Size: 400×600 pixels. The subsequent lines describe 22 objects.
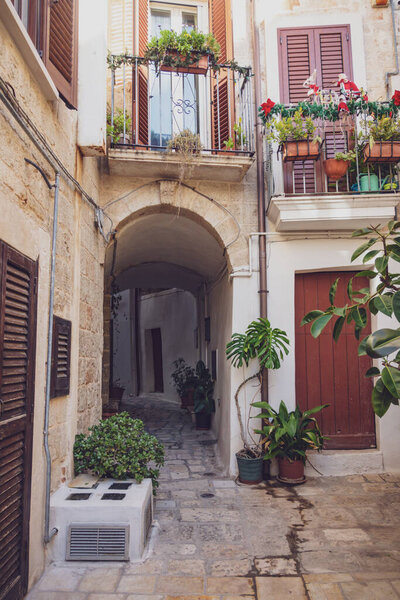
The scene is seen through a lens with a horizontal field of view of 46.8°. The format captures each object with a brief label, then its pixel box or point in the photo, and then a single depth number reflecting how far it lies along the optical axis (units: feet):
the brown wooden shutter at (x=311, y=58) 19.45
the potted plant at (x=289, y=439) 16.16
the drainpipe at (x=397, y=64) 19.20
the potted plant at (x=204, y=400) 26.84
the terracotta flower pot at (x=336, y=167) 17.44
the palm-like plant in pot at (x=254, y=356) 16.66
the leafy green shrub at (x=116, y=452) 13.14
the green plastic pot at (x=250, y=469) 16.60
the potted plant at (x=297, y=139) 17.01
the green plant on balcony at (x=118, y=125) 17.62
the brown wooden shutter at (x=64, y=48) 11.64
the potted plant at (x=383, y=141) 17.06
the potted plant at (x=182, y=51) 18.08
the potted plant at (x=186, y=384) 31.68
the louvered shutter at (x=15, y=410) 8.48
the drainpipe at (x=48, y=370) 10.72
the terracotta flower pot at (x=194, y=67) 18.39
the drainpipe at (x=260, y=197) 18.10
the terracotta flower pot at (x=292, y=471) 16.48
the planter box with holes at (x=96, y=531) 11.03
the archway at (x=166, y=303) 20.76
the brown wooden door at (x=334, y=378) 18.21
